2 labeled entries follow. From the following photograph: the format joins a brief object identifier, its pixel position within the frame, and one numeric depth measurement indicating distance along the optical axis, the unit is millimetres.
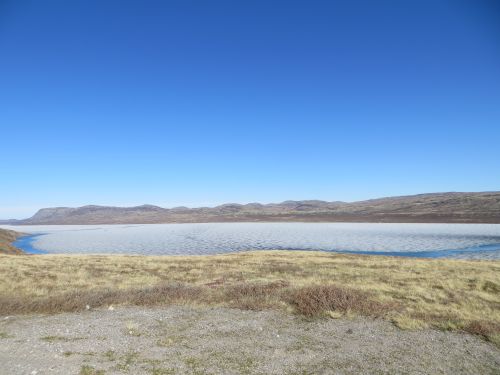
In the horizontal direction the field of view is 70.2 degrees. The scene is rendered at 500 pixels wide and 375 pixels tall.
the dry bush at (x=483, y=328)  12625
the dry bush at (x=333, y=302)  15641
